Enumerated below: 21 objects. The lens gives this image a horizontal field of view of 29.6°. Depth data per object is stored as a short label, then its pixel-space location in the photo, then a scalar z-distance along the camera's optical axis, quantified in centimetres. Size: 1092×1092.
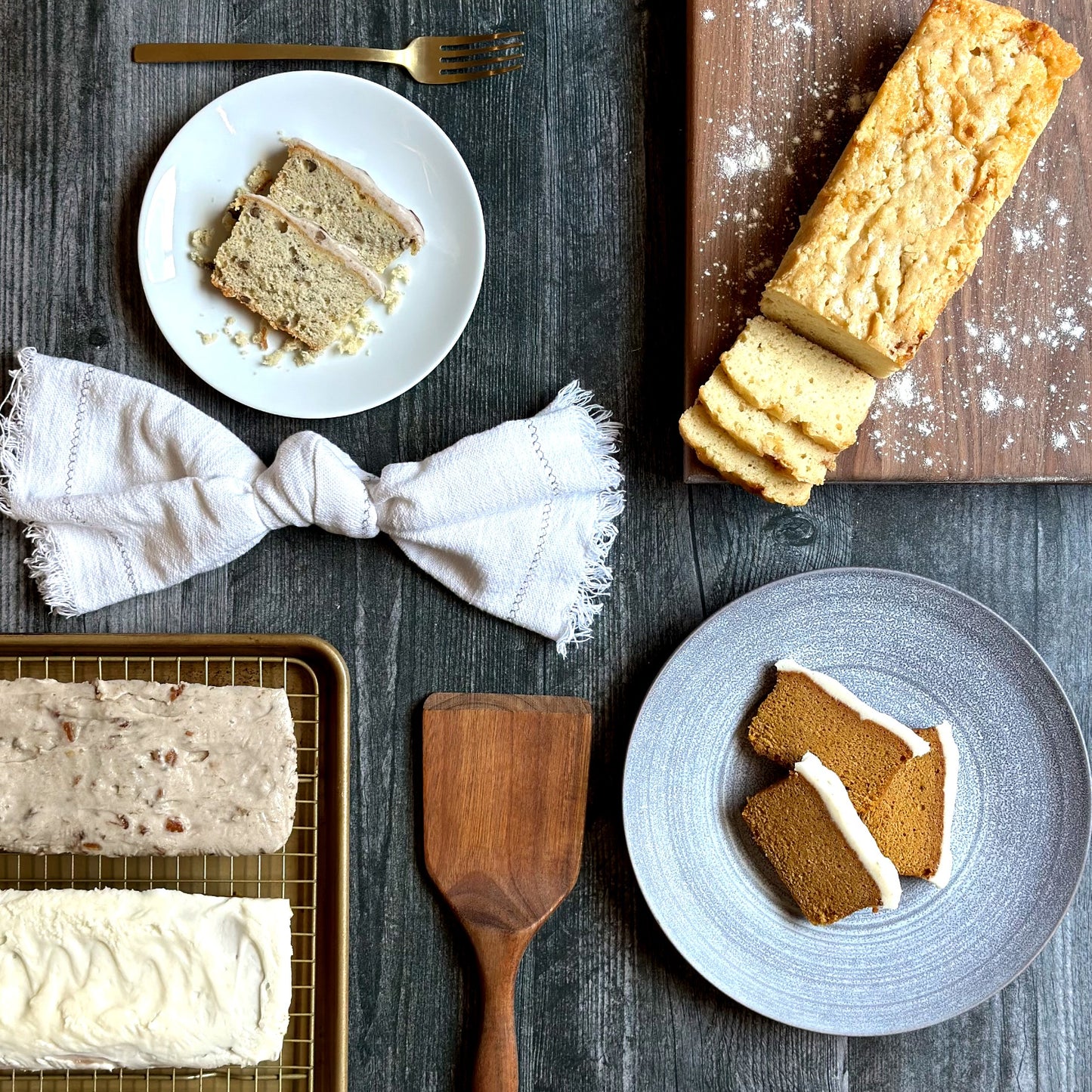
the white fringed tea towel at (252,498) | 112
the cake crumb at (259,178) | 113
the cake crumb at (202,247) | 113
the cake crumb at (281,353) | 113
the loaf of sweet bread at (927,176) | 107
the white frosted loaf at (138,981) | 108
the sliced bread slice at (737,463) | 110
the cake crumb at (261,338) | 113
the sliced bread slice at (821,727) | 112
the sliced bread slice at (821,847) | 111
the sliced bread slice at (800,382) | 109
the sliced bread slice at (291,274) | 112
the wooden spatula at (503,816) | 112
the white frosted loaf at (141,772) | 109
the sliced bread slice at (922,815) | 112
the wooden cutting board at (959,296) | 111
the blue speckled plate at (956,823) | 112
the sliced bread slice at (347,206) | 112
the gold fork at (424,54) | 113
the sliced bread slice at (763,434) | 109
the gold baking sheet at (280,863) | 112
